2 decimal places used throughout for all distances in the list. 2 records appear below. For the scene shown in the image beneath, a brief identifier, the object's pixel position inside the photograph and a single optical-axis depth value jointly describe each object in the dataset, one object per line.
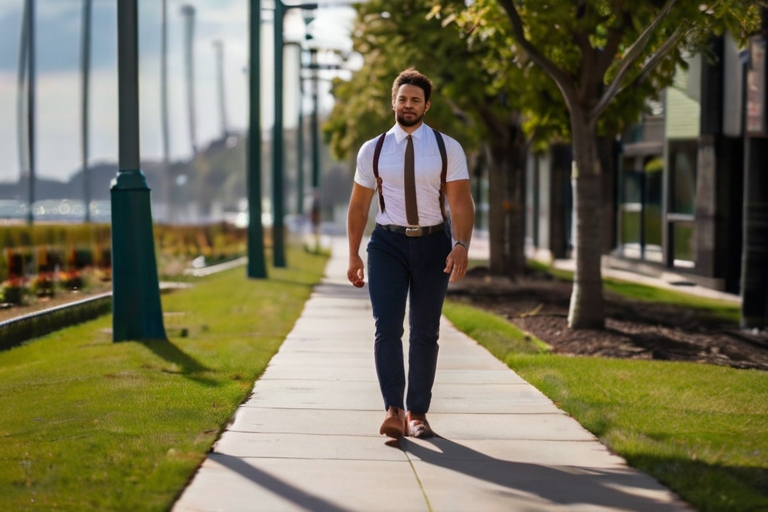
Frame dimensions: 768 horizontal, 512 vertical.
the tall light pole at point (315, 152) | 38.22
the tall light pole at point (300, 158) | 43.79
